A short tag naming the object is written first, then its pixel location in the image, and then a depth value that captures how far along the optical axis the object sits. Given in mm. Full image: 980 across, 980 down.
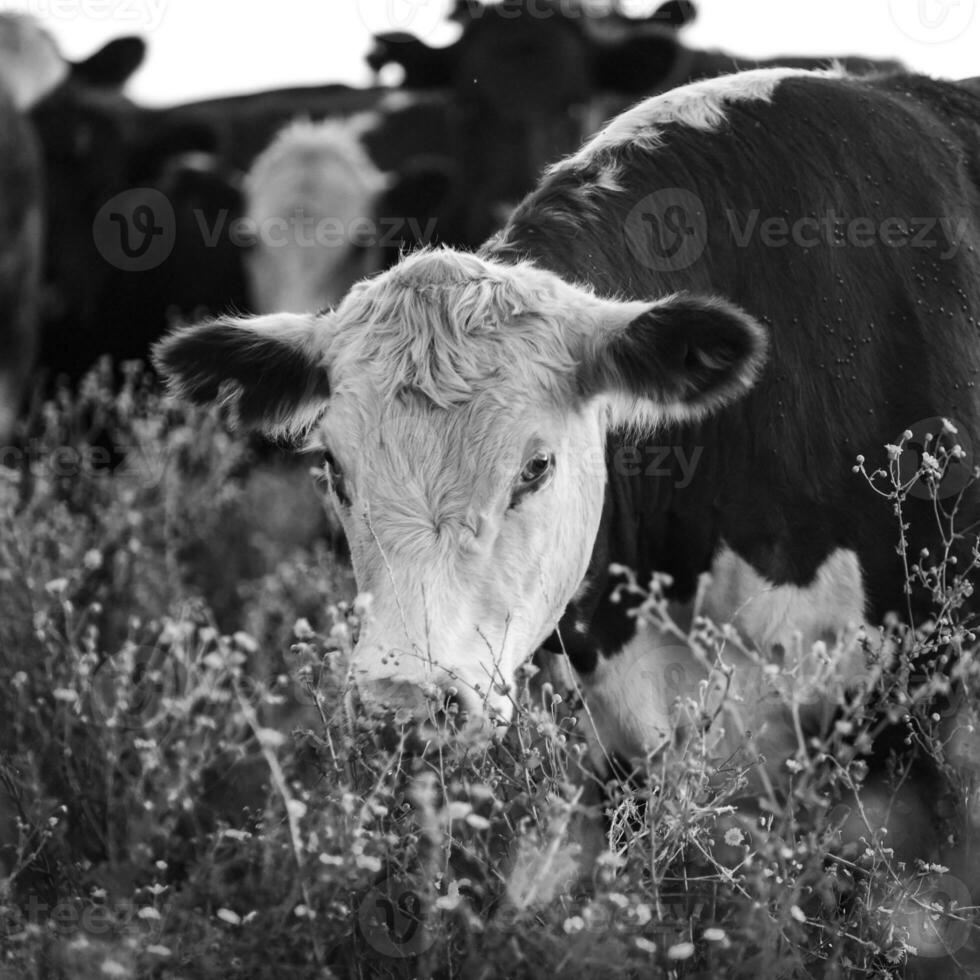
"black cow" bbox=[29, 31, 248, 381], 11367
